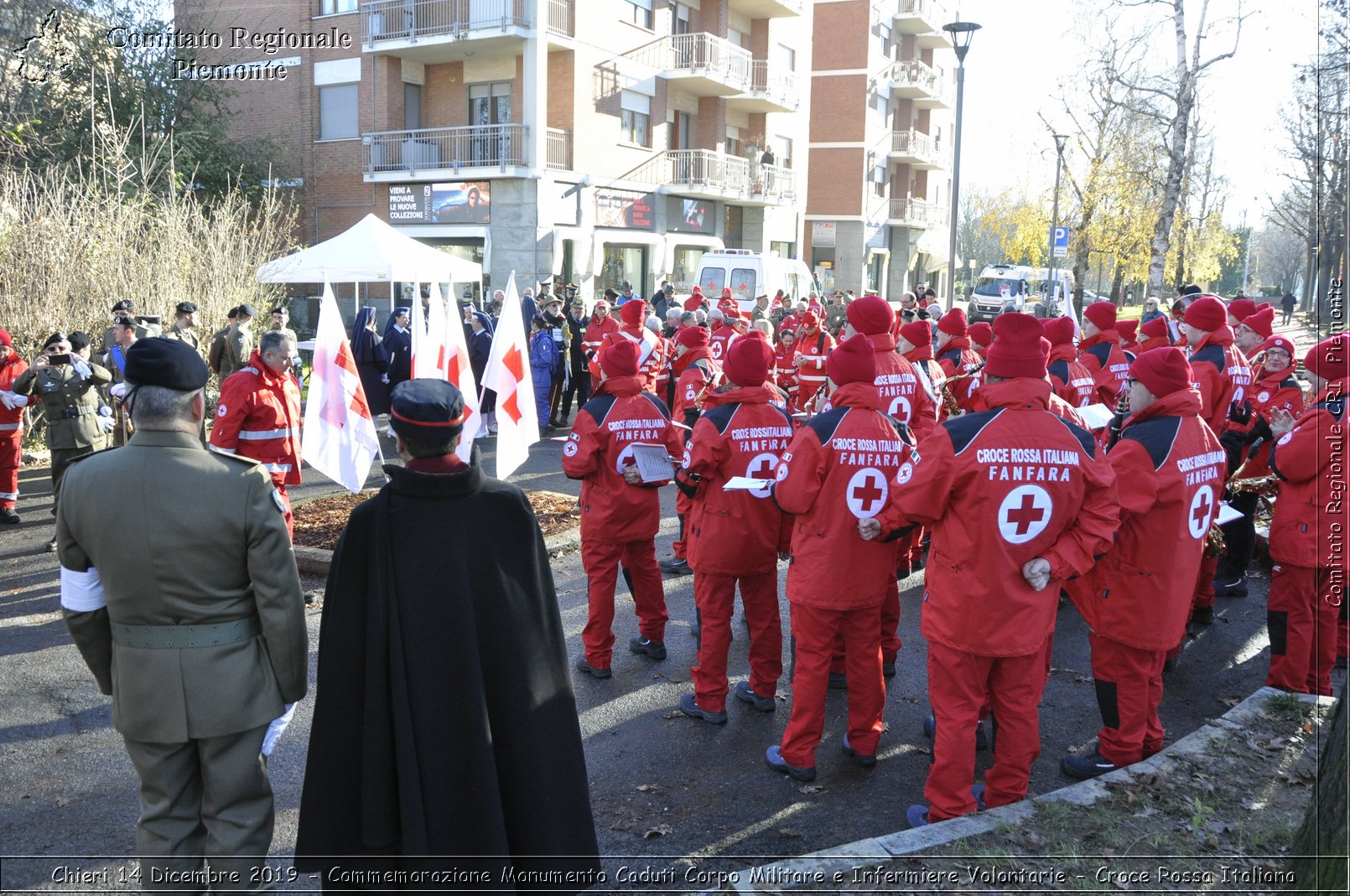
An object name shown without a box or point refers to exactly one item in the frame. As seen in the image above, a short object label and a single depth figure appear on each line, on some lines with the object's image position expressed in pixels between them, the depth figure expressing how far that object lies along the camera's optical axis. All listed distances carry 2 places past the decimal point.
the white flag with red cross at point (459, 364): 8.38
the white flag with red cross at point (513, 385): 7.58
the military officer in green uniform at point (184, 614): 3.27
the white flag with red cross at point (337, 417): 7.69
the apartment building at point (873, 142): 45.56
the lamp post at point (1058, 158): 29.15
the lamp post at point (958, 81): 15.98
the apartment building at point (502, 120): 27.44
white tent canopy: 15.05
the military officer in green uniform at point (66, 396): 8.76
